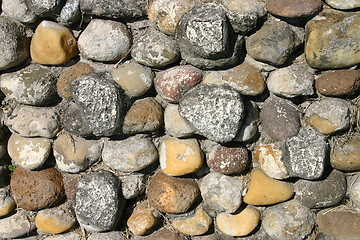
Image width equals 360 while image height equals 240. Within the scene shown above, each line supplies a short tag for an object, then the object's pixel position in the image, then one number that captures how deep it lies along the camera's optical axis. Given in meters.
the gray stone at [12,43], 1.50
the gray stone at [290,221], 1.63
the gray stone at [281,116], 1.54
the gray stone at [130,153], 1.60
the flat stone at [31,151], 1.64
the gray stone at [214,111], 1.46
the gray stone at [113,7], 1.45
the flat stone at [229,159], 1.58
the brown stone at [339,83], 1.44
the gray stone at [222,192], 1.62
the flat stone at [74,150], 1.63
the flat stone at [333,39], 1.39
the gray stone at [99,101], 1.49
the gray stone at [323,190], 1.58
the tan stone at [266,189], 1.61
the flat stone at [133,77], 1.54
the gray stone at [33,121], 1.60
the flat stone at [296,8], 1.40
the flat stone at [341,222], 1.60
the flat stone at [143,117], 1.54
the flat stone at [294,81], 1.48
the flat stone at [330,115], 1.49
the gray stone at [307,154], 1.51
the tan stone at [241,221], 1.66
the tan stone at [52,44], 1.49
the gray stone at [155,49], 1.48
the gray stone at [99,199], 1.61
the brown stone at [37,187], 1.67
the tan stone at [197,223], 1.68
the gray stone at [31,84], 1.56
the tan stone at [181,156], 1.59
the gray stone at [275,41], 1.44
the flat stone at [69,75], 1.55
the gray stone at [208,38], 1.38
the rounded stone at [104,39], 1.50
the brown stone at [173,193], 1.62
